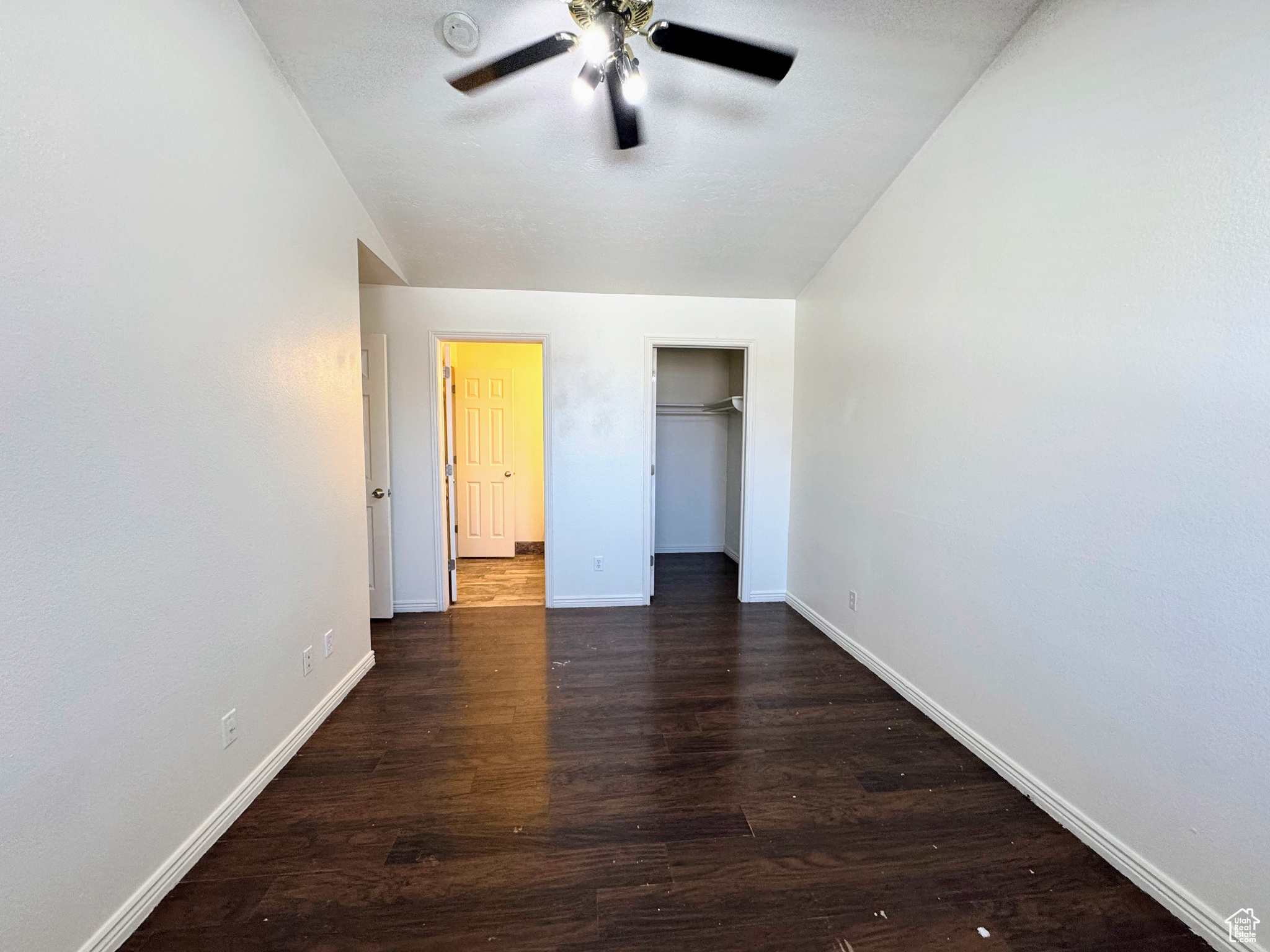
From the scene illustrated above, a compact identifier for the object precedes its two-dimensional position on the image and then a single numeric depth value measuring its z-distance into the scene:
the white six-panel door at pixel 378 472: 3.21
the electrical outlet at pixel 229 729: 1.59
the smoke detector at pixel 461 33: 1.66
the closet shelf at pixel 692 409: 4.76
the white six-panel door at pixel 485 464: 4.89
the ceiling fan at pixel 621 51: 1.40
